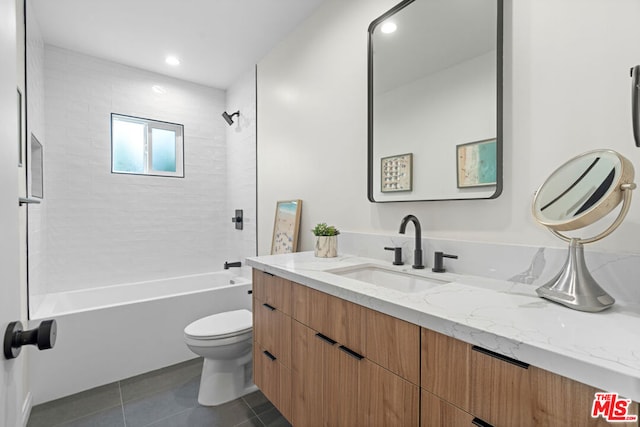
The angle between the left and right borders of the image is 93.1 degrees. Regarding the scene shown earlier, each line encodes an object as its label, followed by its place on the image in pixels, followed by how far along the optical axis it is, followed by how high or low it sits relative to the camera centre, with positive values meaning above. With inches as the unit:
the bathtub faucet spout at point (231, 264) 127.4 -22.6
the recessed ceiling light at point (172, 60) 113.9 +57.3
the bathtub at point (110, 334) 80.4 -36.5
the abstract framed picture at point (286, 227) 92.7 -5.1
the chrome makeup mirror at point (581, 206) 32.1 +0.6
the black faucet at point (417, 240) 56.3 -5.4
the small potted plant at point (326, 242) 70.2 -7.3
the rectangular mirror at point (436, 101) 50.3 +20.9
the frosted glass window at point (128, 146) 124.6 +27.4
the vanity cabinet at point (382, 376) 25.0 -18.4
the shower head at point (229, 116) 131.7 +41.6
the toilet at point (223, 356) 74.1 -37.2
